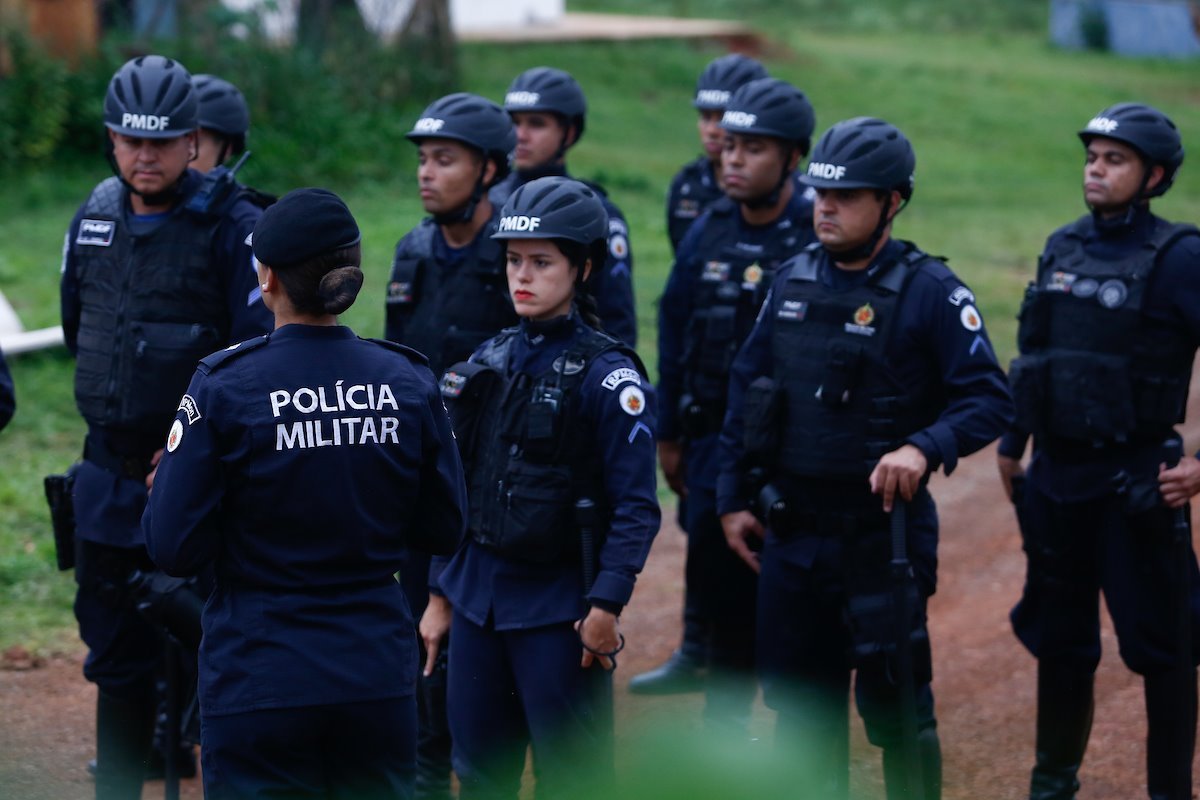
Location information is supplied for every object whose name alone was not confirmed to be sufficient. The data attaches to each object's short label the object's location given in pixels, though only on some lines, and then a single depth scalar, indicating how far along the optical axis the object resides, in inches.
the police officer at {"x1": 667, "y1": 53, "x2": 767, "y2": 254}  608.4
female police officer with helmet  362.0
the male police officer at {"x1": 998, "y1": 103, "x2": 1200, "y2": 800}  419.2
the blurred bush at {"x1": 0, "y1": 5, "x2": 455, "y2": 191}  1152.8
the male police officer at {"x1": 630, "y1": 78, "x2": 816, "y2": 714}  494.3
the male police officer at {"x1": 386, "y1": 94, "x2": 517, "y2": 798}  446.0
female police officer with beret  290.4
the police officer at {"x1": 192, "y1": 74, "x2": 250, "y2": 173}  495.2
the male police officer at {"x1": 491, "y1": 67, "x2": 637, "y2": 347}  550.0
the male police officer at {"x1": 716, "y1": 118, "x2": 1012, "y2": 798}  388.2
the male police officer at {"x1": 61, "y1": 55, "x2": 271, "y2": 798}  414.3
